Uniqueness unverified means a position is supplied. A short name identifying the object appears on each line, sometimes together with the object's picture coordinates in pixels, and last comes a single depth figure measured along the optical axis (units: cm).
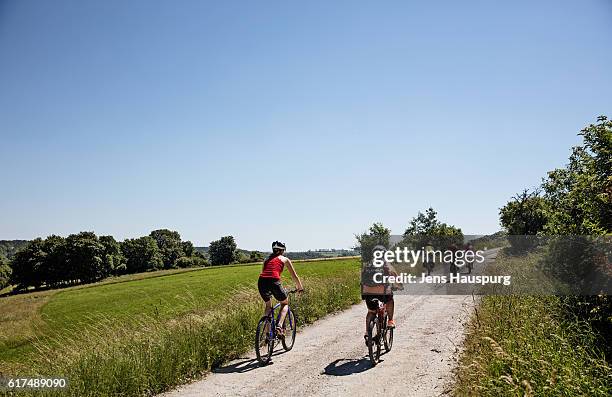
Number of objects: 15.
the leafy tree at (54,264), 8125
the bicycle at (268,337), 803
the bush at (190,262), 11572
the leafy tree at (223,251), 12708
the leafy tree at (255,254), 11482
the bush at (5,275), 8969
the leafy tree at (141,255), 10688
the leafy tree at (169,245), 11900
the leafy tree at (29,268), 8050
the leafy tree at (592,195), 855
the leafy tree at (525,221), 3022
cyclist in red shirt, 852
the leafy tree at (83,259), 8331
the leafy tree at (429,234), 3812
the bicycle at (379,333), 791
